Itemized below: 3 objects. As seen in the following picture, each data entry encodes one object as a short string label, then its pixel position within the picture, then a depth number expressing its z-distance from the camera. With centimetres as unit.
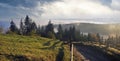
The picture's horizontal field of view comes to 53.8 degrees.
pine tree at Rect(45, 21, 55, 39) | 7498
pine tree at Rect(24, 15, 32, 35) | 7029
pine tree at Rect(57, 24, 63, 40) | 7355
